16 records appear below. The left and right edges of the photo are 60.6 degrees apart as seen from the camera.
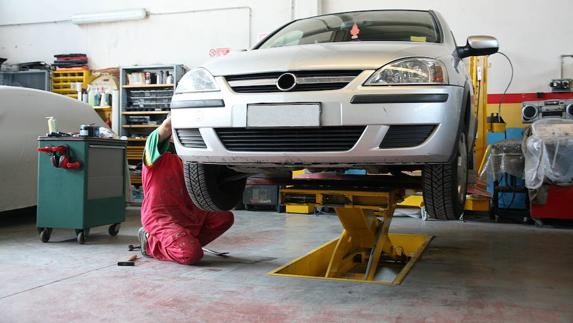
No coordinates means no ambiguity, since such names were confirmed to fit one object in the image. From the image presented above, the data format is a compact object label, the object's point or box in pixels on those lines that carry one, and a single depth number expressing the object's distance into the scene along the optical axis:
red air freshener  2.70
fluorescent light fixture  8.52
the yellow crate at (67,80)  8.53
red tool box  5.32
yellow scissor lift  2.67
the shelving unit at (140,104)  7.93
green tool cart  4.00
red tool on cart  3.96
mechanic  3.21
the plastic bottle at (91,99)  8.41
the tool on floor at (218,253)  3.57
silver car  1.89
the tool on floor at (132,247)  3.75
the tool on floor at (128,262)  3.20
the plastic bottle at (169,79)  7.87
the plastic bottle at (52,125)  4.14
